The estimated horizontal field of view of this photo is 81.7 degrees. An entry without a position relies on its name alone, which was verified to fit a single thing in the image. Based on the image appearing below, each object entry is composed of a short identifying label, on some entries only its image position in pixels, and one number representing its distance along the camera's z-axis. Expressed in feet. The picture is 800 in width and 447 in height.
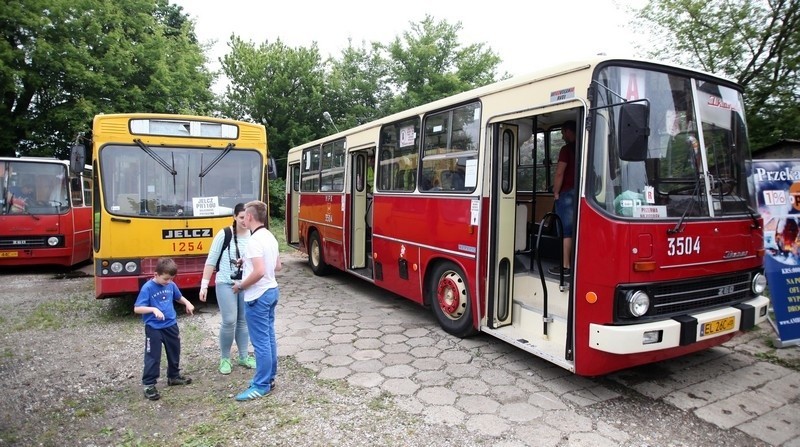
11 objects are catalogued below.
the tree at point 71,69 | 47.06
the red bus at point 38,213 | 31.99
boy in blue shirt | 13.32
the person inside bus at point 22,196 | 32.17
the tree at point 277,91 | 72.69
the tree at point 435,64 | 75.05
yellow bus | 19.74
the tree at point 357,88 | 78.48
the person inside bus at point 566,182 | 16.74
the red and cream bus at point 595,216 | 11.82
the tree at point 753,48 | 24.93
